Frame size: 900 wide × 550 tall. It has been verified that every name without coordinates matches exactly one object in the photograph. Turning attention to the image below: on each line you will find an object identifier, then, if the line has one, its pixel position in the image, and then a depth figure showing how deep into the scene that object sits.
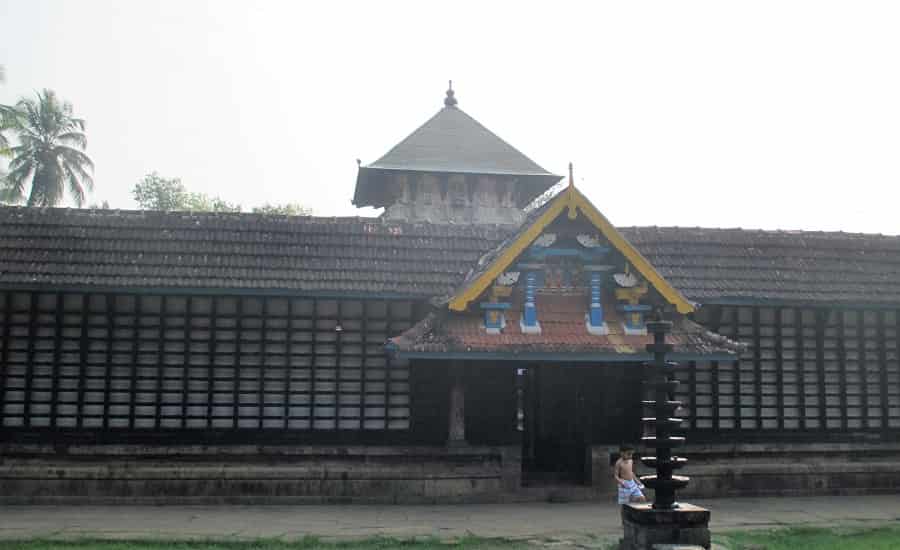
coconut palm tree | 41.56
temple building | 12.71
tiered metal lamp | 8.91
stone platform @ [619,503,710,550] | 8.80
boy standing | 11.35
